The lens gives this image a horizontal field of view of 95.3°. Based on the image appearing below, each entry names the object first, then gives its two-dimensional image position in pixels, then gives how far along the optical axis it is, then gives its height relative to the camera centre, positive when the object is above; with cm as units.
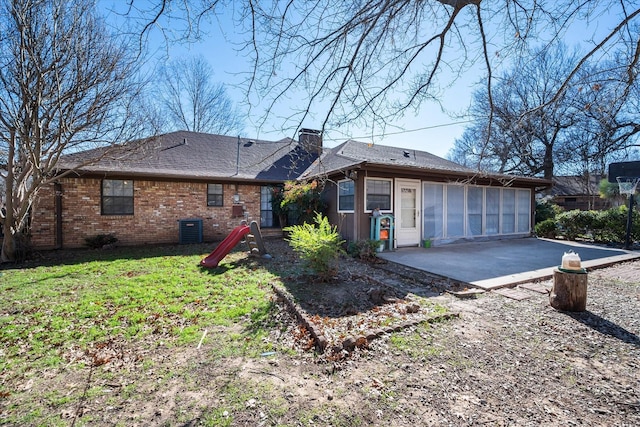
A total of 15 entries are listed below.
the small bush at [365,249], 729 -102
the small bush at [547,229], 1190 -82
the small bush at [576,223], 1108 -57
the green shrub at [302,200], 942 +31
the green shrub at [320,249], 481 -66
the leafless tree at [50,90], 610 +280
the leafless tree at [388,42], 272 +174
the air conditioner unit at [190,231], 1023 -75
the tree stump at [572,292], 379 -108
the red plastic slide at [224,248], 673 -95
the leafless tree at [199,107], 1741 +654
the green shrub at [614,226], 1013 -61
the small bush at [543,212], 1313 -14
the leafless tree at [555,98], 313 +134
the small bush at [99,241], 906 -96
